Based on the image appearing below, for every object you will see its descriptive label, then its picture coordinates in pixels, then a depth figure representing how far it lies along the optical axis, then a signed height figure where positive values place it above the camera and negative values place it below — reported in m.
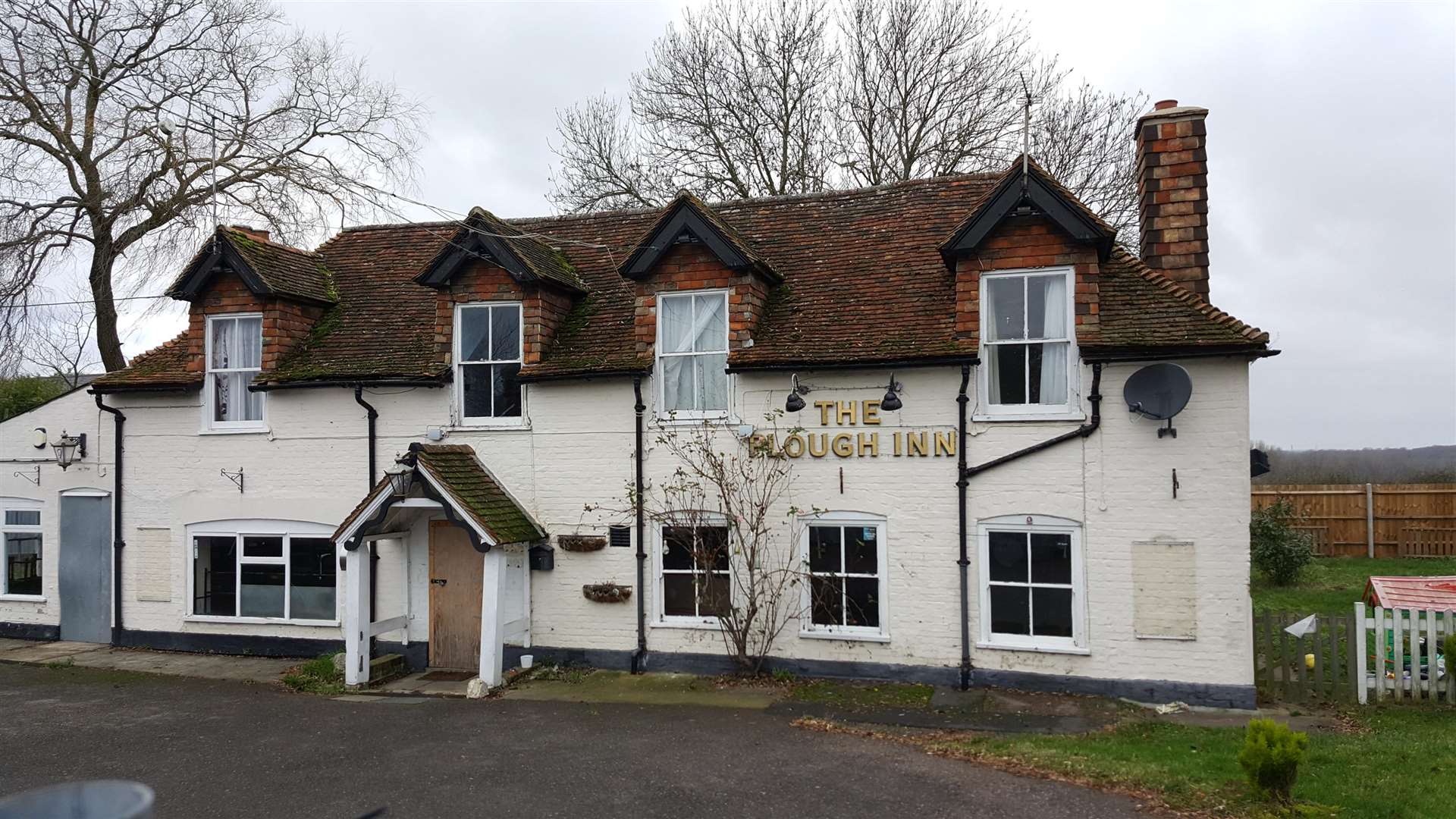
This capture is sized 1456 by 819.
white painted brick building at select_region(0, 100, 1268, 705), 11.50 +0.48
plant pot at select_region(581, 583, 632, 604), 13.27 -1.69
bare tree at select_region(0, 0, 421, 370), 21.02 +7.44
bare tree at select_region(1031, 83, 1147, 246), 24.47 +7.94
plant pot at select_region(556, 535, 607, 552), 13.38 -1.02
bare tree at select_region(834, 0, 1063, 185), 24.69 +9.45
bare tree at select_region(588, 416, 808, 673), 12.72 -0.80
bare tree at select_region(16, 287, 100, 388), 32.31 +3.65
